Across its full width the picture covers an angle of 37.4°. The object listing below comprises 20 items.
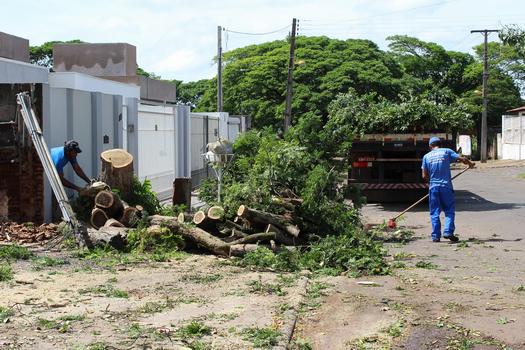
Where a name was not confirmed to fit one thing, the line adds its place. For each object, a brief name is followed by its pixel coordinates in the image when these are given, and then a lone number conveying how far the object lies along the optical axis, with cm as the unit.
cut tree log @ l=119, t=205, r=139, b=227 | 1153
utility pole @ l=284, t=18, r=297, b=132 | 3478
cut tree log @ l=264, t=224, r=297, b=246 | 1066
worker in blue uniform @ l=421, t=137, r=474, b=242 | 1244
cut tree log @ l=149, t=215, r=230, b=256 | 1018
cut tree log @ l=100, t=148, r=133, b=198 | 1293
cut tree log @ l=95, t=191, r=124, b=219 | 1178
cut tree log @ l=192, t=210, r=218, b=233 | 1088
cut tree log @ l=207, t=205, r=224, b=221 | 1086
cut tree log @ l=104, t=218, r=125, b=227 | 1128
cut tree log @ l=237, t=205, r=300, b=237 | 1077
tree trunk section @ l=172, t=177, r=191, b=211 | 1380
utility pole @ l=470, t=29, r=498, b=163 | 4667
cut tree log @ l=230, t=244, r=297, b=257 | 998
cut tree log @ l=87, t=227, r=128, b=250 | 1030
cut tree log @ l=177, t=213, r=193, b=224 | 1119
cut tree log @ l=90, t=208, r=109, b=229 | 1169
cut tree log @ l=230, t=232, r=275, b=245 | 1034
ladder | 1090
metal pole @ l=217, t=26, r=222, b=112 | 3609
